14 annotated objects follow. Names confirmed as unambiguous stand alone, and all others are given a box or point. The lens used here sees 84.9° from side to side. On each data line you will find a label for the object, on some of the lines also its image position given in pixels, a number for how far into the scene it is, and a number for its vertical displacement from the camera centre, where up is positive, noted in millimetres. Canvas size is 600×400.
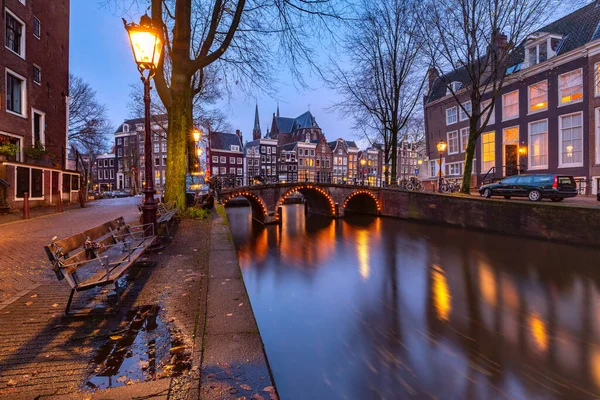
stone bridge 26266 +13
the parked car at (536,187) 16391 +535
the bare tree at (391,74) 23906 +9756
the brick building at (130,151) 58750 +8853
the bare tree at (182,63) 9320 +4046
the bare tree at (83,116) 31531 +8042
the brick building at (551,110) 20697 +6340
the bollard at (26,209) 11812 -411
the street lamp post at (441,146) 22734 +3574
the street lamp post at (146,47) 5938 +2769
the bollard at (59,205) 14508 -353
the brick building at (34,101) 15117 +5486
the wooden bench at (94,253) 3344 -718
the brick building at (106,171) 67375 +5449
